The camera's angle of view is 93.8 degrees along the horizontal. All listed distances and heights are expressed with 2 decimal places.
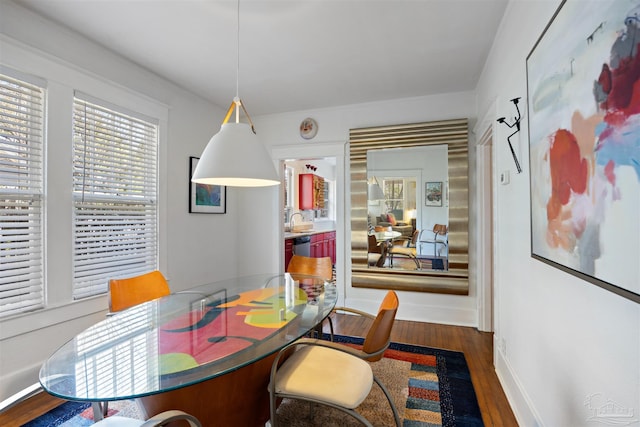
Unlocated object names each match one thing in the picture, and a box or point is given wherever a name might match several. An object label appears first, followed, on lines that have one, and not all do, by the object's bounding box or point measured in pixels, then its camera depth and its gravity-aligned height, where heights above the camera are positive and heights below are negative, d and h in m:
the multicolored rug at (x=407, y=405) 1.82 -1.26
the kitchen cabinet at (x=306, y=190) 6.70 +0.53
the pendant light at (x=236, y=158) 1.68 +0.32
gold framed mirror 3.50 +0.11
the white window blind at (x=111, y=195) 2.42 +0.17
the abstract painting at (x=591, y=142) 0.83 +0.25
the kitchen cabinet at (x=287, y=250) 4.80 -0.60
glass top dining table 1.07 -0.60
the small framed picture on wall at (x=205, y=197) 3.57 +0.21
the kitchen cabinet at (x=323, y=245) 6.14 -0.69
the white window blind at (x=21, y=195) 1.98 +0.12
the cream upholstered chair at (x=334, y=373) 1.35 -0.80
